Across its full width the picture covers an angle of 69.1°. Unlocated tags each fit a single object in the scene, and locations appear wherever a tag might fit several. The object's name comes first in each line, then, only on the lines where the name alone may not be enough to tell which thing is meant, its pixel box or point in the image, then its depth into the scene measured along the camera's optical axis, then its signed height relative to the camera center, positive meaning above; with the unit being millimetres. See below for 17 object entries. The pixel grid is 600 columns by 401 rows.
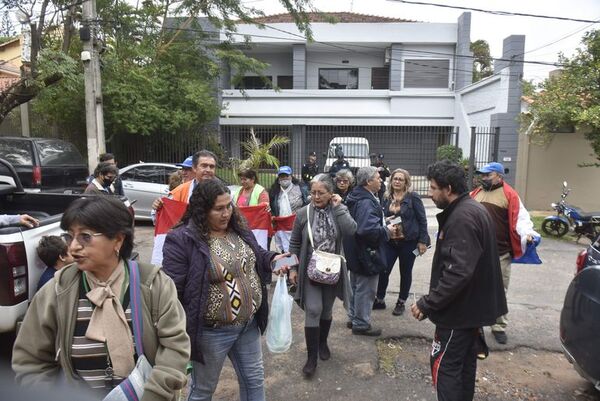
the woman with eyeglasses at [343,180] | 5340 -459
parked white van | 16453 -291
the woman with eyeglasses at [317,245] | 3789 -908
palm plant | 11922 -345
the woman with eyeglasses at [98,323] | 1730 -738
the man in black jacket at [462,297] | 2701 -966
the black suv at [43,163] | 8219 -461
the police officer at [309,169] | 13016 -818
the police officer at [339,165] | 10553 -552
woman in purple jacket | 2500 -857
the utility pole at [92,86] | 9070 +1106
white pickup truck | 3199 -967
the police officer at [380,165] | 12195 -646
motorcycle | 8982 -1645
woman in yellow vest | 5273 -622
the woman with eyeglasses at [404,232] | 5086 -1026
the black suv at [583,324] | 2883 -1244
